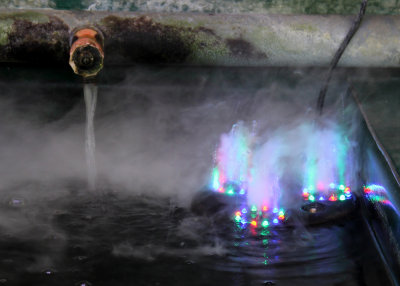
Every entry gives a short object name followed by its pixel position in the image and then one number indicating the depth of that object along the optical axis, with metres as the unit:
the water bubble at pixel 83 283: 2.42
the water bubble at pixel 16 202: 3.21
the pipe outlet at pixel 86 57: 2.87
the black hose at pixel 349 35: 3.48
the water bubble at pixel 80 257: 2.63
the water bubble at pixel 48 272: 2.50
